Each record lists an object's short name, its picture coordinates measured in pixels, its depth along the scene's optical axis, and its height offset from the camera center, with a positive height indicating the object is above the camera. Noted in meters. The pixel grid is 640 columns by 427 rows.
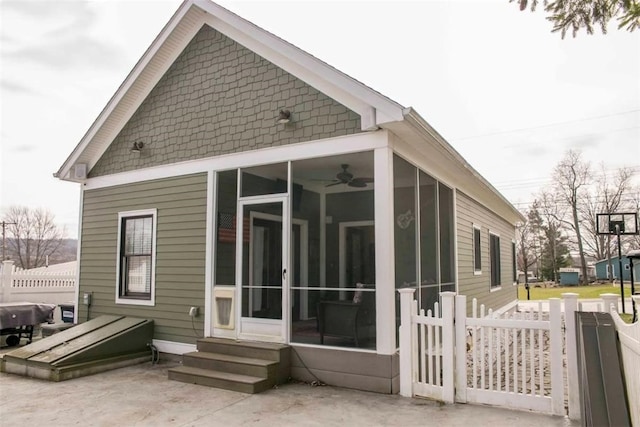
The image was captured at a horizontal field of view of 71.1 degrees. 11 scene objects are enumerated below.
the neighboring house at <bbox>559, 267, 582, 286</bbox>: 33.72 -1.20
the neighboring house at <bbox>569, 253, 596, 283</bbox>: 37.00 -0.35
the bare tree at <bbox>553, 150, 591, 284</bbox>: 32.62 +5.77
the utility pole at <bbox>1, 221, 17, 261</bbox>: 38.87 +1.91
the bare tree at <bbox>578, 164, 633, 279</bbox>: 31.30 +4.47
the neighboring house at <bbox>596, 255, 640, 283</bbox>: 32.09 -0.67
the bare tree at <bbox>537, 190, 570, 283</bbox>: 34.69 +3.00
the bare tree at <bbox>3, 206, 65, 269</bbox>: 41.84 +2.62
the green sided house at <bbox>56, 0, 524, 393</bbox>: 5.62 +0.90
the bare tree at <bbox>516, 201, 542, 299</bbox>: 36.69 +2.08
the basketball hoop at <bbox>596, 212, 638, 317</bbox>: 12.64 +0.99
